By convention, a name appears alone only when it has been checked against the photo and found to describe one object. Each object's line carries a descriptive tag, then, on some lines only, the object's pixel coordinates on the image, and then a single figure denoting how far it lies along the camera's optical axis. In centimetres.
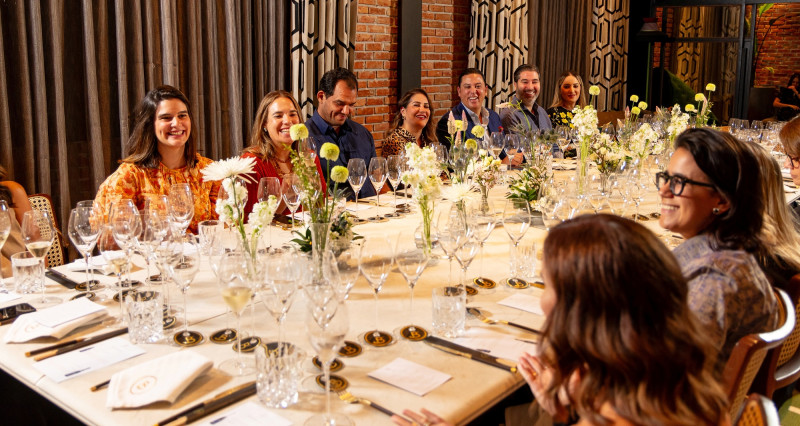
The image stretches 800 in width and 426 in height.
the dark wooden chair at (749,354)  151
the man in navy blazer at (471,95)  541
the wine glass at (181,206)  248
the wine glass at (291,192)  281
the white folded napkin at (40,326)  179
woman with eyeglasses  159
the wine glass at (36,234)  215
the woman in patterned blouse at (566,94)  618
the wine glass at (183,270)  181
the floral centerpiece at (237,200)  205
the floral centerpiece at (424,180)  230
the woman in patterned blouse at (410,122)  461
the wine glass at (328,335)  136
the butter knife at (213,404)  140
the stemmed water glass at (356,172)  315
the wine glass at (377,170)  327
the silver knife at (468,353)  168
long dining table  146
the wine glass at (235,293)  163
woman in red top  367
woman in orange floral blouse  318
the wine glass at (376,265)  181
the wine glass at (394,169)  331
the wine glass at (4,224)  220
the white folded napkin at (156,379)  146
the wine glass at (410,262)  192
